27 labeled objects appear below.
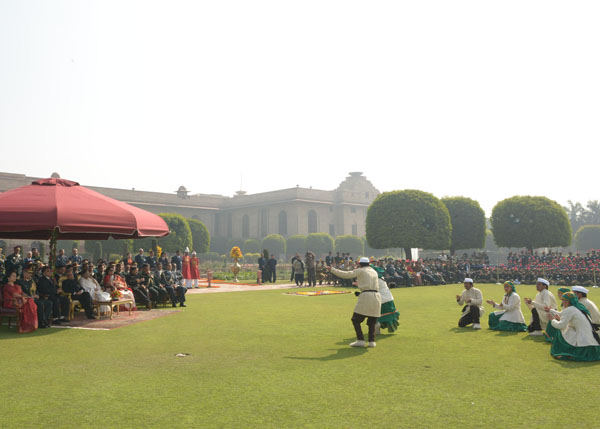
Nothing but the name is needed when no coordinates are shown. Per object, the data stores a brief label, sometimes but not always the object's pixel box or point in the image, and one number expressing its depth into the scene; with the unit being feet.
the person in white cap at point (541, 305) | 29.19
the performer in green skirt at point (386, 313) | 31.48
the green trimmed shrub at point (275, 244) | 206.80
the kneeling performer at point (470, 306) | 33.19
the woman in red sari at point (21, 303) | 31.89
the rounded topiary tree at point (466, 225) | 136.15
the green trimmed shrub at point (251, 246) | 220.43
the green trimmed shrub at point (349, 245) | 209.05
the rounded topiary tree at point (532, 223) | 127.13
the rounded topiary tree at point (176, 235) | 157.07
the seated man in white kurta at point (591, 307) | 24.74
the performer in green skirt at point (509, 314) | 32.01
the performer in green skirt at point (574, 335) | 22.97
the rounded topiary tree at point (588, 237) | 219.41
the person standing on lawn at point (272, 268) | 90.96
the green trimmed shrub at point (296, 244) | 207.92
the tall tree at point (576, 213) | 286.87
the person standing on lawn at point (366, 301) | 26.94
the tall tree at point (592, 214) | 284.41
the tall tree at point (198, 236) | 189.67
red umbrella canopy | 32.45
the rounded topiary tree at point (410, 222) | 122.72
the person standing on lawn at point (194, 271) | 74.46
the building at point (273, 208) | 222.48
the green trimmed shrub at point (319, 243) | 203.51
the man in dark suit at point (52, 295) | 35.06
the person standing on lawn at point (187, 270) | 72.95
